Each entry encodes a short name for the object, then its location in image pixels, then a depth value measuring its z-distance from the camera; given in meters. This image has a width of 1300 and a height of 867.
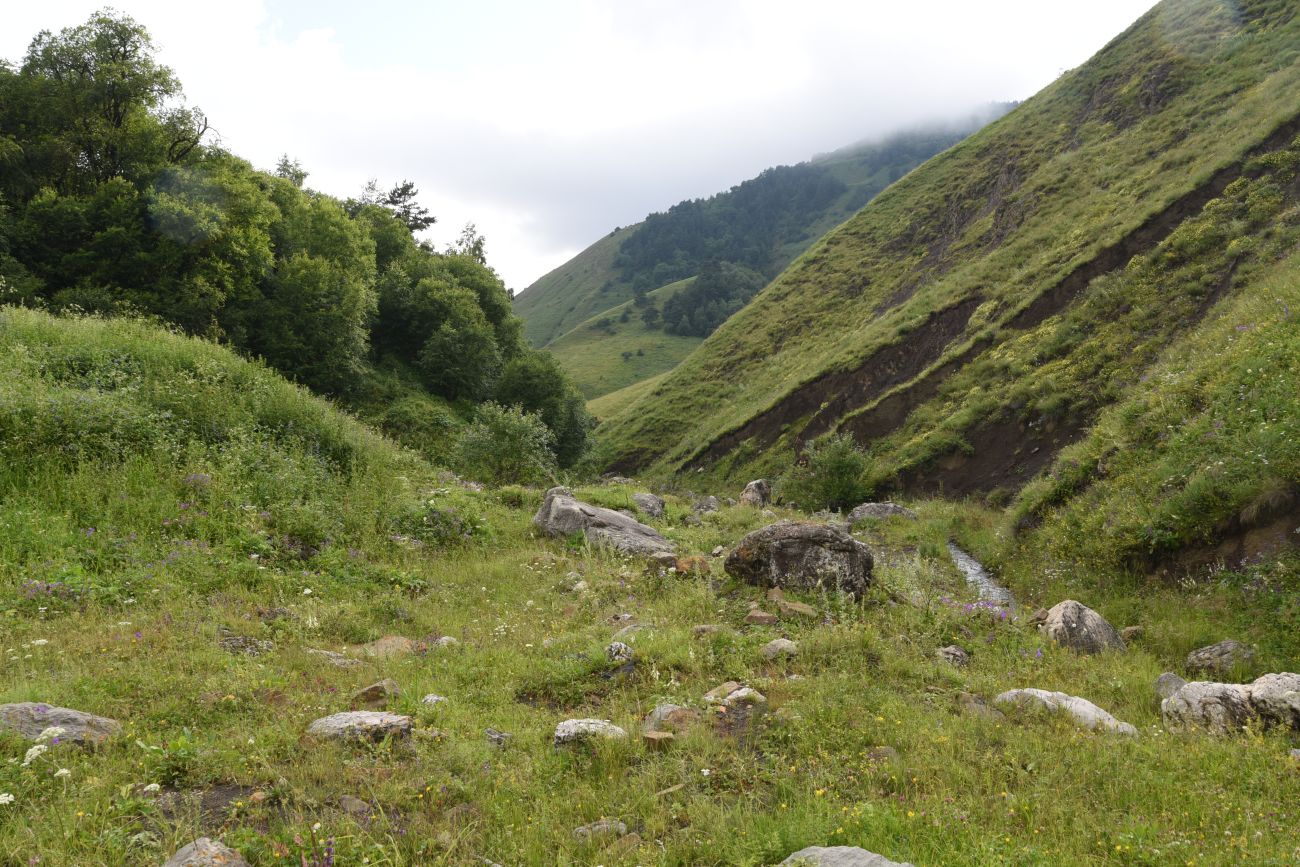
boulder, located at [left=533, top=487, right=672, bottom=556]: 12.93
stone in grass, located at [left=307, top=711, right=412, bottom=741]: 5.28
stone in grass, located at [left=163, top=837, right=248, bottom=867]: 3.68
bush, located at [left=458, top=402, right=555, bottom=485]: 23.23
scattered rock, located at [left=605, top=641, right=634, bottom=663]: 7.34
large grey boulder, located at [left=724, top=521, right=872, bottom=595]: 9.93
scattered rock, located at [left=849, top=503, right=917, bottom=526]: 22.50
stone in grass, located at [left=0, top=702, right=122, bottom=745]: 4.85
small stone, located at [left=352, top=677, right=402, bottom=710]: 6.04
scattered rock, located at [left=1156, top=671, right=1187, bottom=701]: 7.10
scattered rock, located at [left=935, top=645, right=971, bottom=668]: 7.86
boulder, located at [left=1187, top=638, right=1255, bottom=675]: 8.55
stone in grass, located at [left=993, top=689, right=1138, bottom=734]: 5.98
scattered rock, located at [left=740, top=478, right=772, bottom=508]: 25.95
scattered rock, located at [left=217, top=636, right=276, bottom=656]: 7.07
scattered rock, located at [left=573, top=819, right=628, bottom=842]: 4.37
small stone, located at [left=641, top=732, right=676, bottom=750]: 5.54
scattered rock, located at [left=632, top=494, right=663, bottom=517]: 17.17
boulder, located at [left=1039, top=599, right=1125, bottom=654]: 8.78
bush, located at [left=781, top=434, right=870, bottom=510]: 26.30
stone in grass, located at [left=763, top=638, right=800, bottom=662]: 7.53
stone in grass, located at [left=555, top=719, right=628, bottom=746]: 5.55
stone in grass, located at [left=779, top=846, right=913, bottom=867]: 3.85
